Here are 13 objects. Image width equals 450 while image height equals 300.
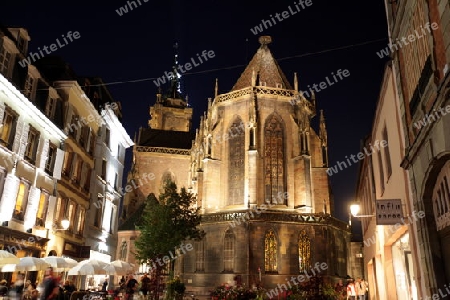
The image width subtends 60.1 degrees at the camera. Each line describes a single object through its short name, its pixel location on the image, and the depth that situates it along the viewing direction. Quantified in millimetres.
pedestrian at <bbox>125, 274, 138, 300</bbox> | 16962
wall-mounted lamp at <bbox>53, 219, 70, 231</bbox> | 19125
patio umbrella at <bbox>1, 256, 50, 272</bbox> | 13688
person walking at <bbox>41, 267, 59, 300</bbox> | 9820
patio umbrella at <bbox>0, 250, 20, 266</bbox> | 13223
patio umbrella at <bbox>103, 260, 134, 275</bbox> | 18028
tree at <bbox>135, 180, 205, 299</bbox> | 26141
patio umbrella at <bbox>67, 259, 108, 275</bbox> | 16219
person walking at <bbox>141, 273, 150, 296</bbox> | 18547
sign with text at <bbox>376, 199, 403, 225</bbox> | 9952
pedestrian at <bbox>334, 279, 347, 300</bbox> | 18828
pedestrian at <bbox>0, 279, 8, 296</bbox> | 13266
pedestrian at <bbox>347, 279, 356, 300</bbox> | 16969
